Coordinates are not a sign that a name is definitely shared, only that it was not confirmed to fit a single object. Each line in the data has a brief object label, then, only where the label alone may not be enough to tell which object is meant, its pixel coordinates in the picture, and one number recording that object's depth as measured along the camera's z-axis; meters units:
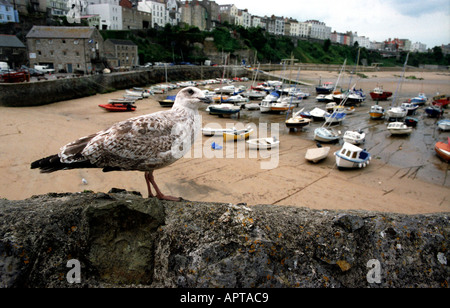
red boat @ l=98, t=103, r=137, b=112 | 28.16
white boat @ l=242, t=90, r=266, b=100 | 42.75
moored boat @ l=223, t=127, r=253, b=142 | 20.56
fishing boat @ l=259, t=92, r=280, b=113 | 33.31
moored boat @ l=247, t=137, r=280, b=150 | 18.78
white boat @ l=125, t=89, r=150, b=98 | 38.08
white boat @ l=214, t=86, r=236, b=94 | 45.13
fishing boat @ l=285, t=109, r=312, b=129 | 24.59
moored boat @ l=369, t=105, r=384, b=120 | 30.28
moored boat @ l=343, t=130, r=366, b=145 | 20.92
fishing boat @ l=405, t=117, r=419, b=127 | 27.71
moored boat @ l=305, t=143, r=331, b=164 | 16.80
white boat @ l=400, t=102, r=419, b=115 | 32.85
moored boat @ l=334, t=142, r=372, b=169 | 15.76
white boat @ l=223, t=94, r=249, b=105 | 36.31
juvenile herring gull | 3.49
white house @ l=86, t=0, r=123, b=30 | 80.56
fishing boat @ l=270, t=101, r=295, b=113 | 33.14
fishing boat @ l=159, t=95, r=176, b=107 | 33.78
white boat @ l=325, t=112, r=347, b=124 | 27.83
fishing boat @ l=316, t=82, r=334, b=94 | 49.18
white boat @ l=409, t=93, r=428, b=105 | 39.05
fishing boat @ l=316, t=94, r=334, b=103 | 42.08
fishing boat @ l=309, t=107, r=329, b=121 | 29.56
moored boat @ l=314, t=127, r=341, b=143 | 21.53
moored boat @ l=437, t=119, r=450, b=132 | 25.54
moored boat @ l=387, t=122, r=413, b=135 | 23.78
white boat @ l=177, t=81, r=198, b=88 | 50.65
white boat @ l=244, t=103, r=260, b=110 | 35.22
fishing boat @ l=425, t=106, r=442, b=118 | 31.77
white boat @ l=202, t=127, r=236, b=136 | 21.47
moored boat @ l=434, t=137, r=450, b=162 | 17.69
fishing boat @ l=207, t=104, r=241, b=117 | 30.39
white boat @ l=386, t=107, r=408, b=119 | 29.14
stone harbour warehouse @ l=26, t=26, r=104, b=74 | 47.41
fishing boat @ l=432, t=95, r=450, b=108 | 36.31
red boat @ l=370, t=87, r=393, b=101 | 43.12
